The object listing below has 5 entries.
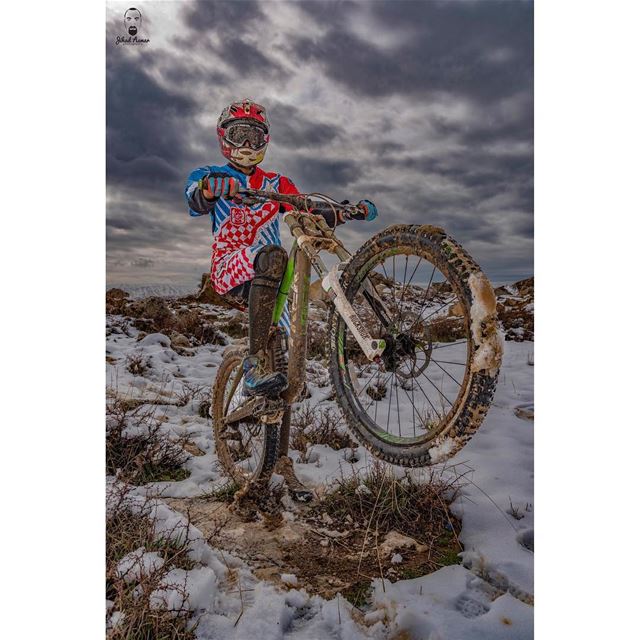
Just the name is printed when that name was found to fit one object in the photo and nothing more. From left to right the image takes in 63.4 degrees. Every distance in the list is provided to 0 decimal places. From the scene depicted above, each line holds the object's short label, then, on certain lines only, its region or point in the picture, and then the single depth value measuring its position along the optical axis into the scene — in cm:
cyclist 248
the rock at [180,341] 598
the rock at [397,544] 204
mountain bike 150
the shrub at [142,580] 162
